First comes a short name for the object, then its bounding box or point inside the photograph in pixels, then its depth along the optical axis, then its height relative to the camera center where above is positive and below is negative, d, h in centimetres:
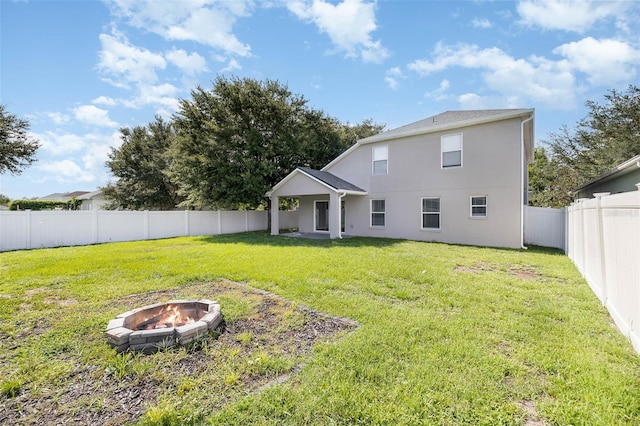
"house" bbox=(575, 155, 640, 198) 847 +115
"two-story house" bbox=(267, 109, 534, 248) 1128 +138
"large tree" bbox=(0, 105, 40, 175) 1552 +400
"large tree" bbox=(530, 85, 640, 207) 1524 +391
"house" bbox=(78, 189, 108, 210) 3699 +191
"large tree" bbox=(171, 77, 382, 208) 1623 +415
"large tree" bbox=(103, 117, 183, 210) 2384 +391
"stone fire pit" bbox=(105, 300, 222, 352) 324 -136
